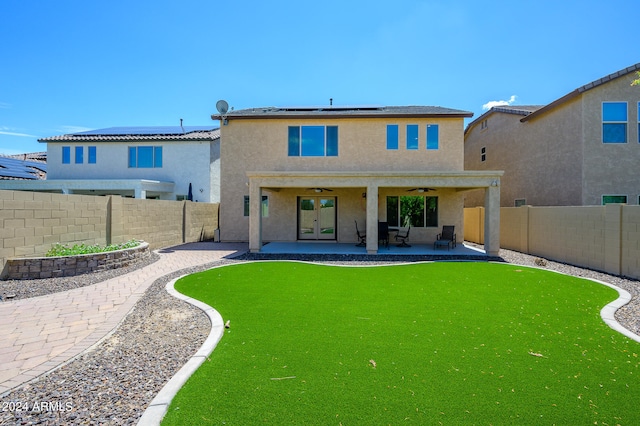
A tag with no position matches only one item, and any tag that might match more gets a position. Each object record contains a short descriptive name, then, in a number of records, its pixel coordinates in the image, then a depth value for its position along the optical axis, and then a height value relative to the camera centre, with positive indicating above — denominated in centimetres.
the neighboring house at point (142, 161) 2155 +353
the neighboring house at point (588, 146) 1359 +322
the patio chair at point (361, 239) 1471 -130
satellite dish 1620 +551
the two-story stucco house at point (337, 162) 1556 +260
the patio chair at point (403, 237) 1468 -119
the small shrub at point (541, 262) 1076 -170
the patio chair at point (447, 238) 1327 -113
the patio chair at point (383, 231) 1416 -83
